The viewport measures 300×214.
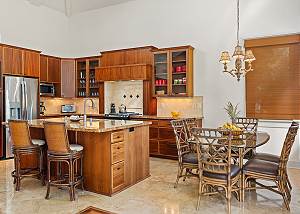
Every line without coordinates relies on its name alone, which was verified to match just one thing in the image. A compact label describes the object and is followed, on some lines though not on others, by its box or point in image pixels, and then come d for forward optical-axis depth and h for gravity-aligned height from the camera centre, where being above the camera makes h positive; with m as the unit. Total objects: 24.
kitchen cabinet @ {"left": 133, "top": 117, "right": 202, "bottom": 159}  5.88 -0.81
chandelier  3.93 +0.74
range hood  6.47 +0.86
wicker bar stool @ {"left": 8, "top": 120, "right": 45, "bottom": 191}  3.86 -0.60
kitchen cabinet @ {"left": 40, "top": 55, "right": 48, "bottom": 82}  7.14 +1.04
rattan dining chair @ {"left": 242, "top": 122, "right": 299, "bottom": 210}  3.17 -0.82
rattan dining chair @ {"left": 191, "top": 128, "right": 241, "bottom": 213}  3.00 -0.71
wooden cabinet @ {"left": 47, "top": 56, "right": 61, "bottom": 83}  7.42 +1.05
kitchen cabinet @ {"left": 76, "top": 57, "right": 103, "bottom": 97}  7.67 +0.85
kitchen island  3.60 -0.71
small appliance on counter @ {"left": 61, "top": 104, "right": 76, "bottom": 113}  8.07 -0.09
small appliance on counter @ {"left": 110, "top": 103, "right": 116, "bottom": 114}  7.38 -0.11
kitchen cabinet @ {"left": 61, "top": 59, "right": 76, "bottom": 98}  7.82 +0.83
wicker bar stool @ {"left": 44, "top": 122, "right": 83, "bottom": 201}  3.44 -0.62
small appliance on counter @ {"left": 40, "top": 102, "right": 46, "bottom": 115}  7.32 -0.08
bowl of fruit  3.41 -0.35
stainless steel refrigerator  5.93 +0.15
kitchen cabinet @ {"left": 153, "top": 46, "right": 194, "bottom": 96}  6.06 +0.82
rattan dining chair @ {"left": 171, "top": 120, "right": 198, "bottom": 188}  3.74 -0.75
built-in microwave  7.21 +0.46
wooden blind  5.32 +0.55
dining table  3.11 -0.48
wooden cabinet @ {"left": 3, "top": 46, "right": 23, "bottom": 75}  5.97 +1.07
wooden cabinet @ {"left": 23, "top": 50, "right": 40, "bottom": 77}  6.43 +1.07
